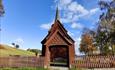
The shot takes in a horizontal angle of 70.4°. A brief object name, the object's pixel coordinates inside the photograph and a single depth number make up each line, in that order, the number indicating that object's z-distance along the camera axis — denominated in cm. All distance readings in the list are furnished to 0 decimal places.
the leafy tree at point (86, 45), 2942
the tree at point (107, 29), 1757
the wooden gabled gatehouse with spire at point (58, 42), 1153
